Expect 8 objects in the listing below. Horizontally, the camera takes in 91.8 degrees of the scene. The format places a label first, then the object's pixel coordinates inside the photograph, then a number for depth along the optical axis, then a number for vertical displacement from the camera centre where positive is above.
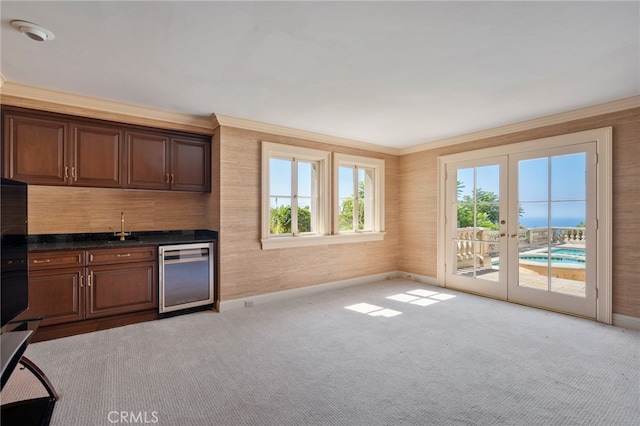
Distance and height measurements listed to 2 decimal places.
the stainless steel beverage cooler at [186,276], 3.59 -0.77
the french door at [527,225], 3.62 -0.17
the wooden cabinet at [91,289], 2.97 -0.79
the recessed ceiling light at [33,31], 1.94 +1.18
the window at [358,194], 5.07 +0.32
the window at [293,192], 4.24 +0.30
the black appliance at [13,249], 1.78 -0.23
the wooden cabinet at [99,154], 3.02 +0.65
